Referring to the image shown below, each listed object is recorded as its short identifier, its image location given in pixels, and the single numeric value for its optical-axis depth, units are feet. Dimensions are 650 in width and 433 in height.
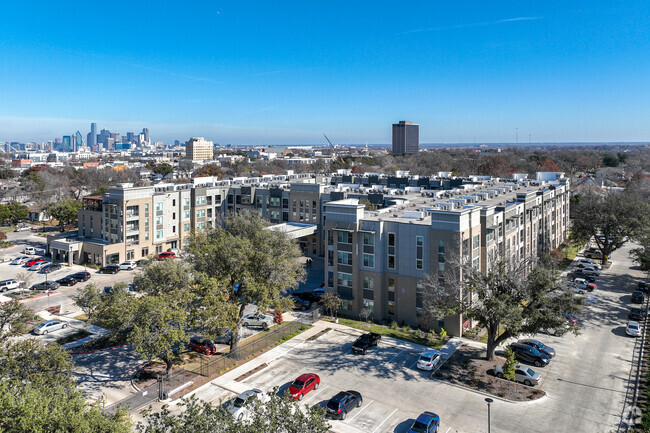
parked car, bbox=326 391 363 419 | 82.48
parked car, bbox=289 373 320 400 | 88.94
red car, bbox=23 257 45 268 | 194.35
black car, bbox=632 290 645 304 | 147.64
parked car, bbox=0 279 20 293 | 159.94
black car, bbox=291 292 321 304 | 151.43
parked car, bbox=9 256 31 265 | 196.64
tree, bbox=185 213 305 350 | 105.09
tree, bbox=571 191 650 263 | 180.75
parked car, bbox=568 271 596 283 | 170.91
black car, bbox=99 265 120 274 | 185.57
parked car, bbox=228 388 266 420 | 80.64
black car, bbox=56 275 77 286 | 169.37
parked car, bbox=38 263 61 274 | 183.83
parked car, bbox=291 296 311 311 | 145.28
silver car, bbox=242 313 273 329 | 126.00
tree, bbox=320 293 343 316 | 131.85
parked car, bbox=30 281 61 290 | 161.89
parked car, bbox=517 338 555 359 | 109.50
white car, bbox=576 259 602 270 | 186.45
